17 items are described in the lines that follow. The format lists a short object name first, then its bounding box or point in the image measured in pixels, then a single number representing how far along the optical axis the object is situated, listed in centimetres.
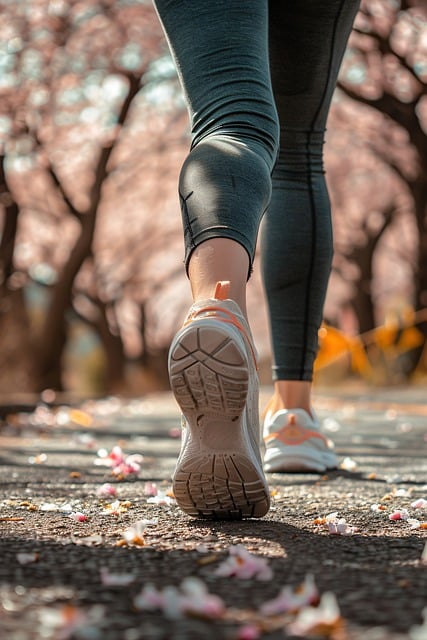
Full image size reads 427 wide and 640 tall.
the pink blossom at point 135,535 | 213
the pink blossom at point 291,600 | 189
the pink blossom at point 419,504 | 242
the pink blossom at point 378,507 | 240
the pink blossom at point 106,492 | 258
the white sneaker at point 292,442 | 278
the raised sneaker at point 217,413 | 217
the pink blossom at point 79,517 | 230
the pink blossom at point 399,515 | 232
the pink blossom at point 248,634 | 183
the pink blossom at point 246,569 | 199
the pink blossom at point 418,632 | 182
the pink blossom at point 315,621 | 184
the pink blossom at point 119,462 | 289
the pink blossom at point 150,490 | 257
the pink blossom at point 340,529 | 221
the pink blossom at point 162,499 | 245
